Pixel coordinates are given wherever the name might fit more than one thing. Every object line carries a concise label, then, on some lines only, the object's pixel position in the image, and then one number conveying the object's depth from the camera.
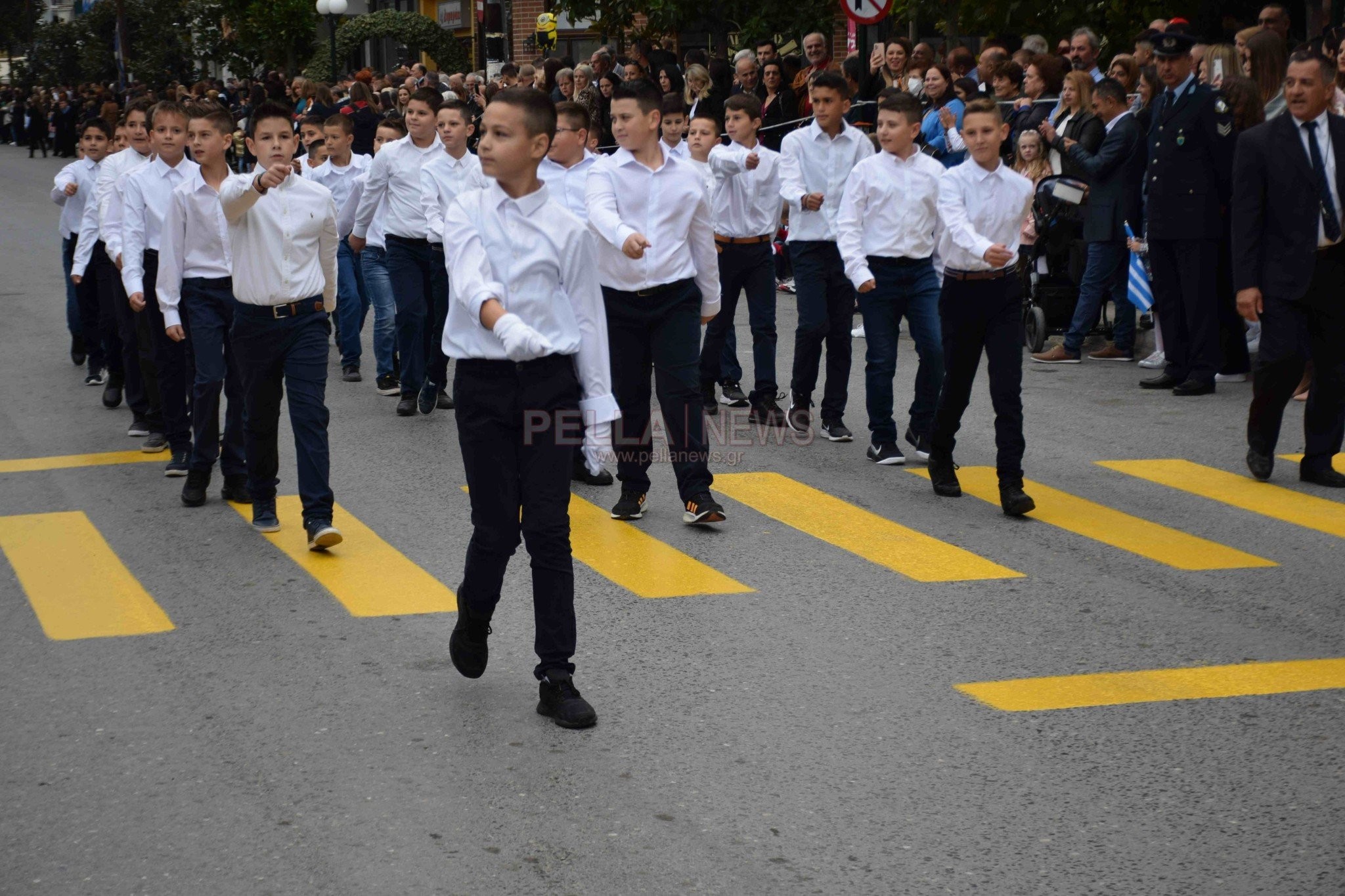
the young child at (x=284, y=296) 8.05
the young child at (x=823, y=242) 10.57
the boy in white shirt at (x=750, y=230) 10.88
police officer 11.83
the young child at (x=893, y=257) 9.56
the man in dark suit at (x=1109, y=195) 13.05
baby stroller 13.46
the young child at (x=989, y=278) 8.64
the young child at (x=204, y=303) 8.88
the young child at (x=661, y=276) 8.40
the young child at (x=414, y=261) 11.66
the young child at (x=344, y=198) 13.12
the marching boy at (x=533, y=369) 5.57
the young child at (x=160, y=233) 9.77
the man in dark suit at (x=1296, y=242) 9.07
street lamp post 39.19
